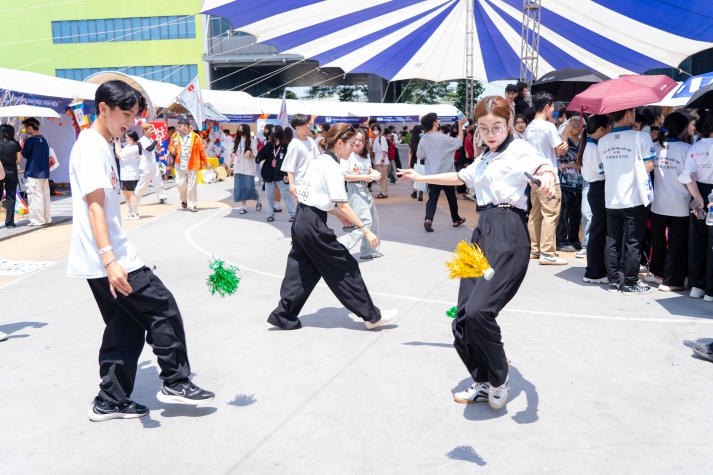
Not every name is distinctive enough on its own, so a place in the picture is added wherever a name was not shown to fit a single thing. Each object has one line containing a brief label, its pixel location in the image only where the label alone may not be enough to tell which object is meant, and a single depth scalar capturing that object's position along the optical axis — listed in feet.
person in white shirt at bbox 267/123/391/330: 17.79
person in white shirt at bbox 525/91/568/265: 25.85
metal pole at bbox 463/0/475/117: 46.65
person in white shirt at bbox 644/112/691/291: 22.09
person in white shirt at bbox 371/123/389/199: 55.88
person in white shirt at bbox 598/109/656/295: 21.85
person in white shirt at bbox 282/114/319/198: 32.27
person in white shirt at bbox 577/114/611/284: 23.59
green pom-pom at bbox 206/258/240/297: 14.30
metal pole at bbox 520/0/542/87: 37.73
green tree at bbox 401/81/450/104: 179.73
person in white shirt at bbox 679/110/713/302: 20.10
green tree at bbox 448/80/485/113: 178.33
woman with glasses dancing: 12.26
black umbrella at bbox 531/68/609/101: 36.96
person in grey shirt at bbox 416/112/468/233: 35.50
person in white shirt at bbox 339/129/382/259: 26.84
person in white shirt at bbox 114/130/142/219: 42.80
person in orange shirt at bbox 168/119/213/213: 44.39
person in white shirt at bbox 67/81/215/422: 11.64
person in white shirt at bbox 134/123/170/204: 45.07
